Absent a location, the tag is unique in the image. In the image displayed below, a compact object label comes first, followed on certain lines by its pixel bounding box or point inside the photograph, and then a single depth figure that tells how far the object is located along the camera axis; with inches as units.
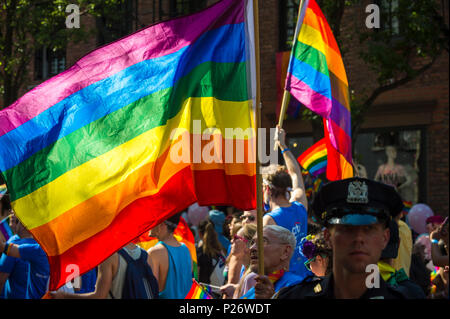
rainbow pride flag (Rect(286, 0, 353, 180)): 273.6
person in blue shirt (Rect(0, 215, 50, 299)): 247.6
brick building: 658.8
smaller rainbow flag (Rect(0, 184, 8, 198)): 274.5
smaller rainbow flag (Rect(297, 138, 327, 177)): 339.9
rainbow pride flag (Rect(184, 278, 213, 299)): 239.1
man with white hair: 188.5
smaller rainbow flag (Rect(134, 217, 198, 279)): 302.5
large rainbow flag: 177.5
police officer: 123.3
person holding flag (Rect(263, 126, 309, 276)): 236.8
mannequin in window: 661.9
